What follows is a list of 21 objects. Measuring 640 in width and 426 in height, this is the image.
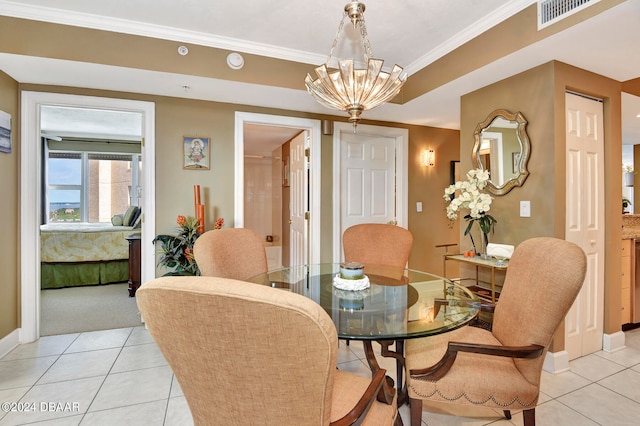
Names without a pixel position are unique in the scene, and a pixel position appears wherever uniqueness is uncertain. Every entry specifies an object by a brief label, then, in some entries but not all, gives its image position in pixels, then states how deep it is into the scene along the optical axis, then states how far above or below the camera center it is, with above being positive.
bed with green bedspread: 4.18 -0.60
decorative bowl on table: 1.72 -0.38
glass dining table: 1.27 -0.47
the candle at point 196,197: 2.93 +0.14
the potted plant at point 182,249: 2.77 -0.33
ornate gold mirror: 2.43 +0.52
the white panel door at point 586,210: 2.34 +0.01
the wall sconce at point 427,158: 4.08 +0.71
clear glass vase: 2.54 -0.30
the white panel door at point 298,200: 3.75 +0.16
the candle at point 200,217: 2.87 -0.05
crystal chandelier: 1.68 +0.71
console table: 2.19 -0.38
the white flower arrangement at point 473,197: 2.47 +0.12
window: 6.24 +0.56
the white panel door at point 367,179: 3.75 +0.41
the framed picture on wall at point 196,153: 3.10 +0.59
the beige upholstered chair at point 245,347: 0.65 -0.30
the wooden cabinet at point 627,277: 2.88 -0.61
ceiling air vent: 1.75 +1.18
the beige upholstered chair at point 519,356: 1.26 -0.63
